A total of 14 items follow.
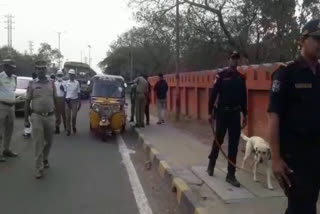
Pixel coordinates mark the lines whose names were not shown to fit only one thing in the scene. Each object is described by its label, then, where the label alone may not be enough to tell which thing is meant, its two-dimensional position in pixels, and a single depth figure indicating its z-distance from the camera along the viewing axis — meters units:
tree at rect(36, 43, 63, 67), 115.00
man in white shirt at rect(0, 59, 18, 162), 10.22
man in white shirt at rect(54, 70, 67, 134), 15.14
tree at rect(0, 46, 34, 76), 63.47
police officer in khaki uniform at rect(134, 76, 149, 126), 17.11
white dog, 7.54
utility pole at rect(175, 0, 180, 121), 20.06
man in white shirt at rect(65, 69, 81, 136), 14.98
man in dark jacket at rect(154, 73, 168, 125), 18.64
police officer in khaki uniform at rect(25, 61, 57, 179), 8.77
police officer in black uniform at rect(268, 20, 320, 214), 3.73
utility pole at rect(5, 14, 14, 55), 87.12
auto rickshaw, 14.52
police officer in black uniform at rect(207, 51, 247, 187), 7.53
